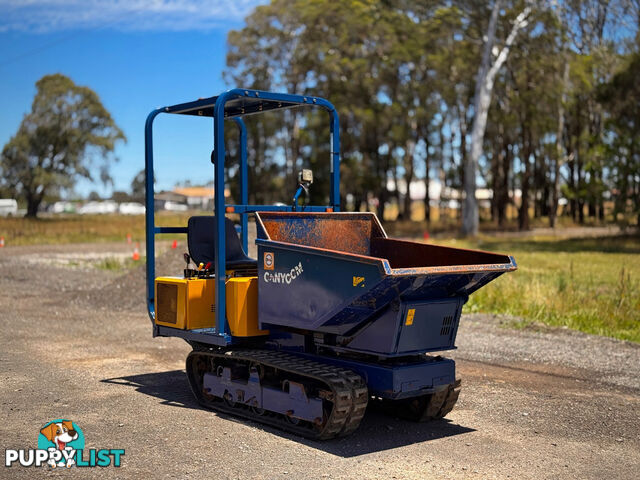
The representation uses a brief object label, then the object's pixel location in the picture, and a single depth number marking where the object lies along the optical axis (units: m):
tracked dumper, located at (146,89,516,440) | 6.90
